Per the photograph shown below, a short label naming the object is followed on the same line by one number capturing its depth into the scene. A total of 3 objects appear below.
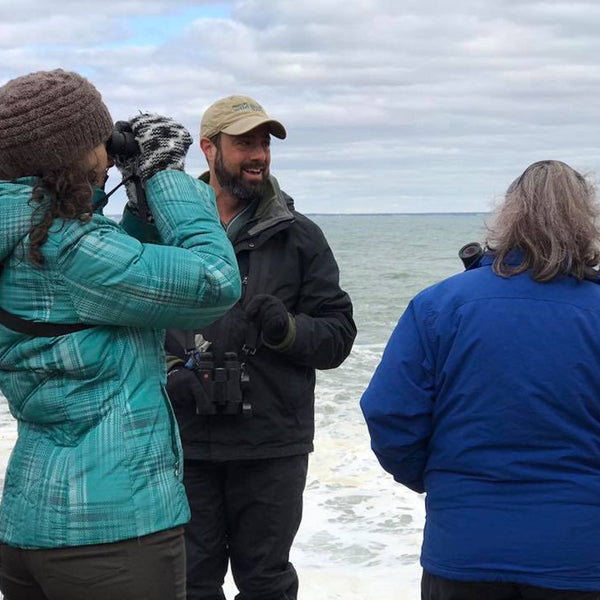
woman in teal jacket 2.27
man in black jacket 3.85
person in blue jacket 2.67
